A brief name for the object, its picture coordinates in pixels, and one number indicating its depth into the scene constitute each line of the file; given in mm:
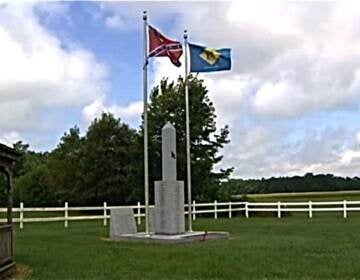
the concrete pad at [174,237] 19047
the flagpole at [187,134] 21516
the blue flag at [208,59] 22641
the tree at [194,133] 43500
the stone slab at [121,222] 20748
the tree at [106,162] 47844
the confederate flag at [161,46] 20672
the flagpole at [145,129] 19923
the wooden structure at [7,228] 12531
